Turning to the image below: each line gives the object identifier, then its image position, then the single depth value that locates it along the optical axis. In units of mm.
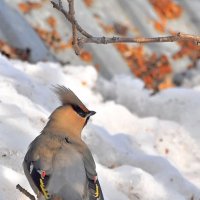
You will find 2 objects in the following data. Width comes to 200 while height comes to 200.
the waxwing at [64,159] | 6494
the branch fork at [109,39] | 5586
